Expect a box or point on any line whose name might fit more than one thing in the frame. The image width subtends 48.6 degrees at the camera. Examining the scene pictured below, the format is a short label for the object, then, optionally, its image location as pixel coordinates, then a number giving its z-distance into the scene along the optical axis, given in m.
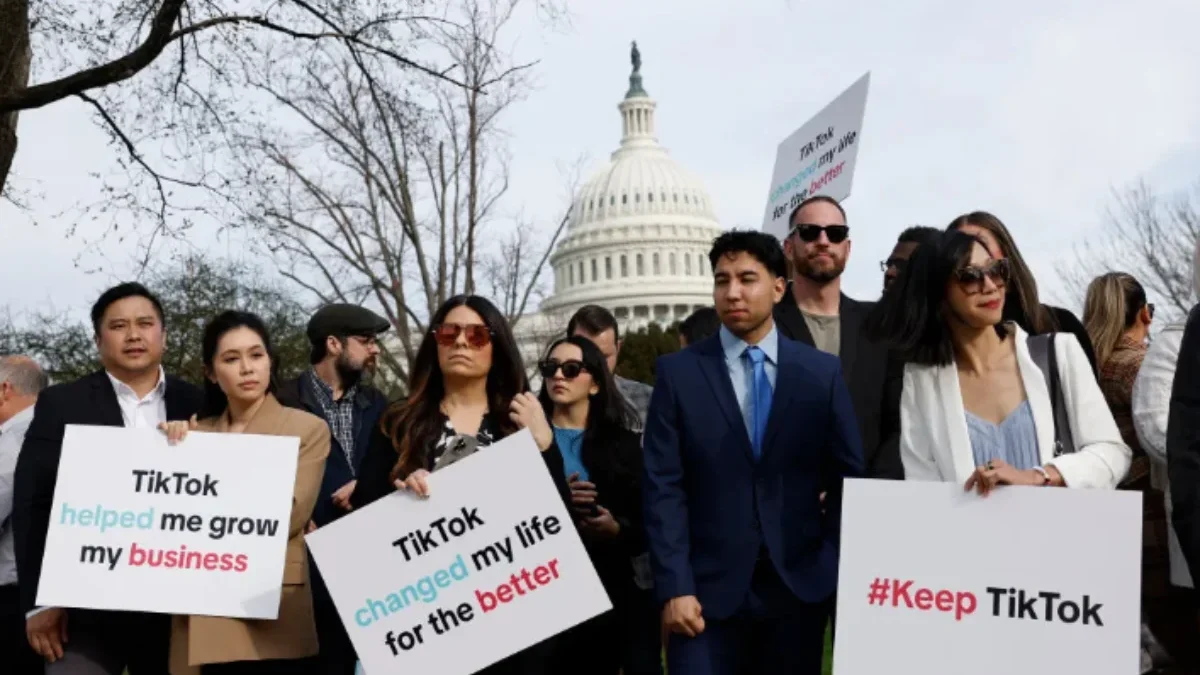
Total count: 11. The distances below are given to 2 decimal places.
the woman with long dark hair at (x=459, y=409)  4.34
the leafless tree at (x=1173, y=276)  24.83
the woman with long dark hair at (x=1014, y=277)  4.34
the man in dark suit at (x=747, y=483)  4.06
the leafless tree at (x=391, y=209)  22.89
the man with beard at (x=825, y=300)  4.97
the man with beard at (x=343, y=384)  6.66
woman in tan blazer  4.44
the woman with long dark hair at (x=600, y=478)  5.41
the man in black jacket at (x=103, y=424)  4.69
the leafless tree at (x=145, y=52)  8.91
